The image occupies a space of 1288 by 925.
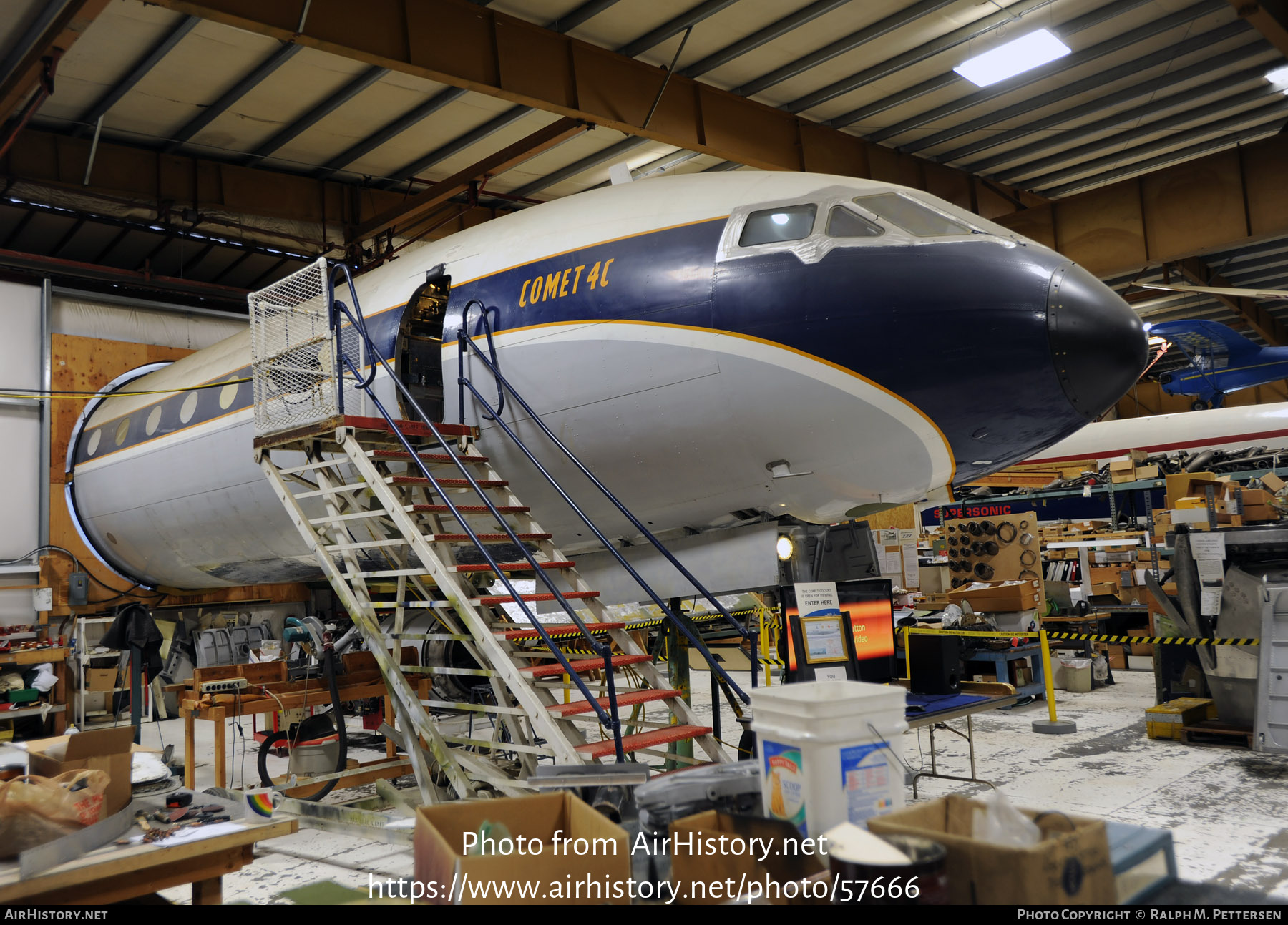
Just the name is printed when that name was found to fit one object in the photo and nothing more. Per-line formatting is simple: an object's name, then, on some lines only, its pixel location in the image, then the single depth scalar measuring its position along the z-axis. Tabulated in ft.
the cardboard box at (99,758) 11.69
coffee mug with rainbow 11.63
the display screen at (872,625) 23.34
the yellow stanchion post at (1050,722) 30.42
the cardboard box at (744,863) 8.66
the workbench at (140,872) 9.50
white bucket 9.39
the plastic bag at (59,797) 10.12
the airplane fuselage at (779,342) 18.49
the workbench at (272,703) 25.12
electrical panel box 45.37
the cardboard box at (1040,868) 6.61
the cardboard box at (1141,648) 48.50
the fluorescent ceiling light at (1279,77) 40.47
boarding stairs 18.25
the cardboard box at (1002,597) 38.65
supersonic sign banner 56.54
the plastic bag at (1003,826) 7.45
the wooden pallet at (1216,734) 27.40
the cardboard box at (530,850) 7.89
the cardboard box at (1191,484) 32.14
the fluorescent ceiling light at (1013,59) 36.97
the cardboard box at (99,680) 44.04
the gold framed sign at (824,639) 20.15
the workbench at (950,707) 19.35
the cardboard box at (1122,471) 52.44
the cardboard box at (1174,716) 28.63
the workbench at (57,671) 34.50
